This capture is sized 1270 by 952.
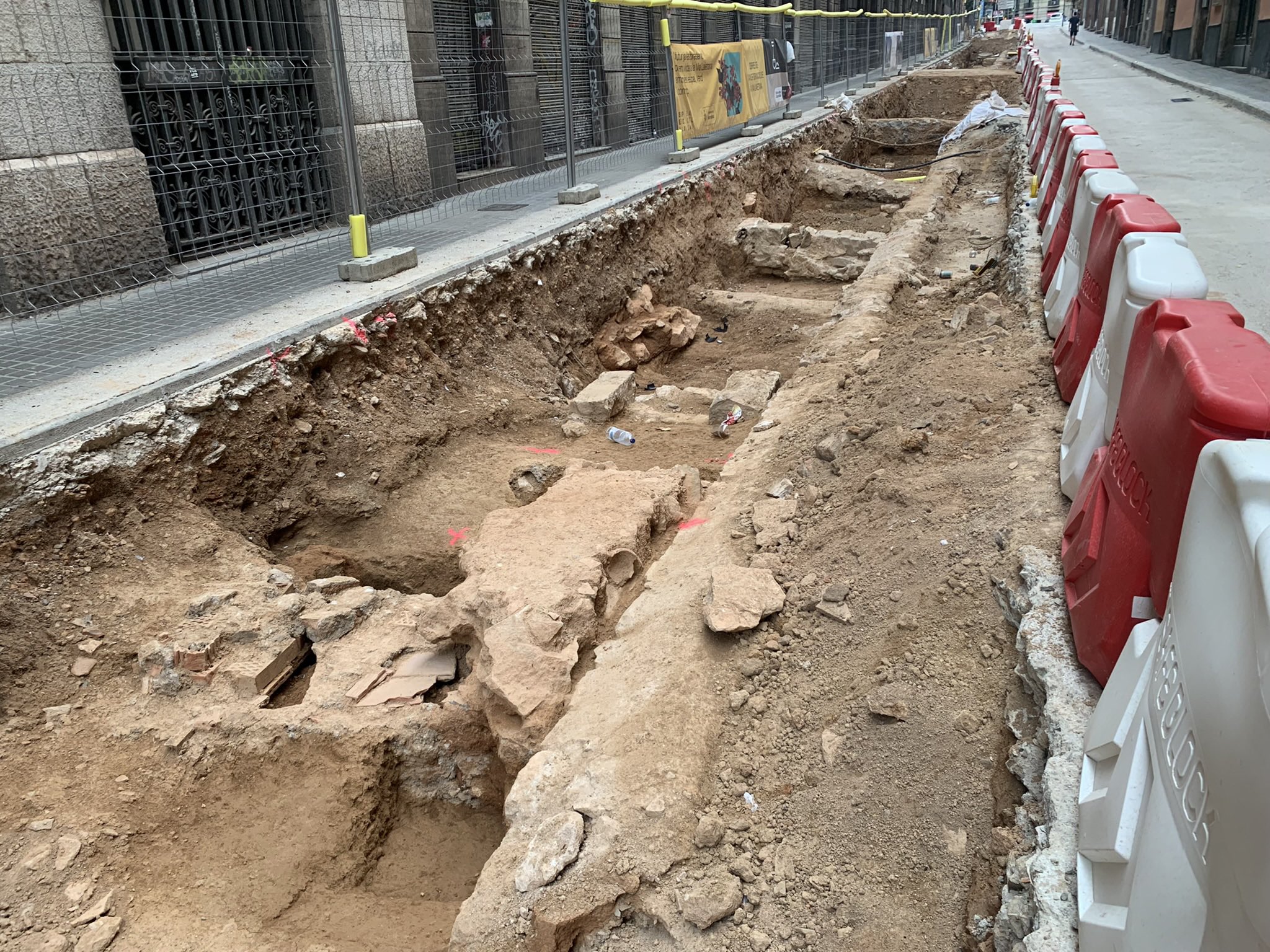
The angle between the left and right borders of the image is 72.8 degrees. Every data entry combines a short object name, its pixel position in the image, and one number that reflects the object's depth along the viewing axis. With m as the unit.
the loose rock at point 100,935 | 2.59
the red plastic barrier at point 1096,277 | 3.38
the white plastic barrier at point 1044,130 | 7.78
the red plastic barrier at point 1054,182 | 6.28
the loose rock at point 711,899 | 2.20
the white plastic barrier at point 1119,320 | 2.69
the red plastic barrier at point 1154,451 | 1.82
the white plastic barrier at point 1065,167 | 5.72
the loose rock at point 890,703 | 2.43
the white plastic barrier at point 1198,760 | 1.21
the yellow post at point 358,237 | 5.62
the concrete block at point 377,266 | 5.61
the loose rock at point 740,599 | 3.09
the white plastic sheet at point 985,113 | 14.34
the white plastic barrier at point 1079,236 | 4.24
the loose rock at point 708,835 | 2.40
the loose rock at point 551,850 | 2.39
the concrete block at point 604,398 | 6.00
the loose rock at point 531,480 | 4.85
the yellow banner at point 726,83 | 10.09
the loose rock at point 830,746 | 2.49
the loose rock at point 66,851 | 2.78
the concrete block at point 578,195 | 7.85
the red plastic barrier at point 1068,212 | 5.02
